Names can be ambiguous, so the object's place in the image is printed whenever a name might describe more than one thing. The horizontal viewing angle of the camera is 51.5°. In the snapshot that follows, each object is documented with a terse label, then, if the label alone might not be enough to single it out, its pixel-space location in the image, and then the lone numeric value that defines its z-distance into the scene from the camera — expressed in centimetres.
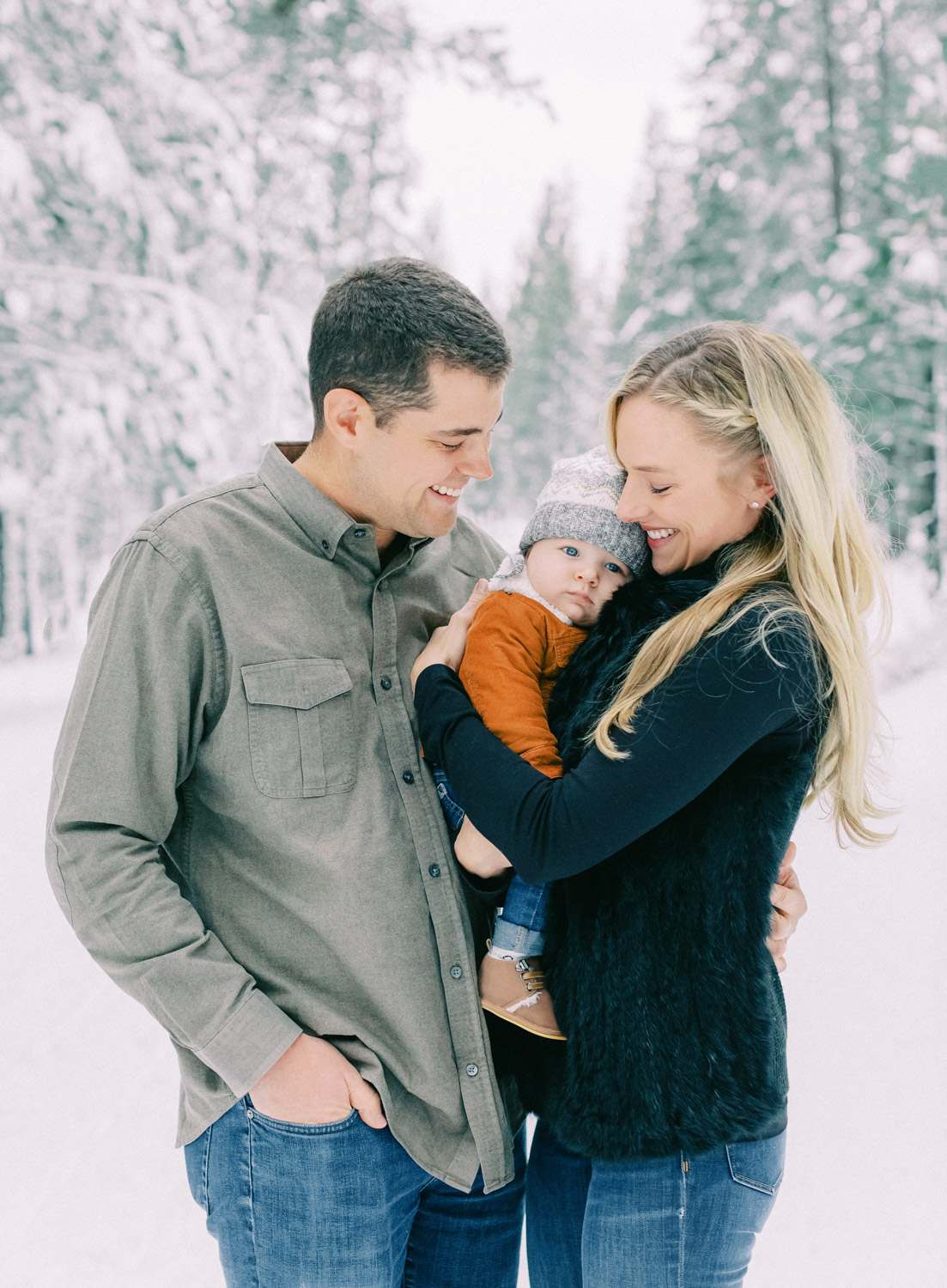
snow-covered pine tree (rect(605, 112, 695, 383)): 1252
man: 171
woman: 162
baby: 185
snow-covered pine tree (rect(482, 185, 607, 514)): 2311
